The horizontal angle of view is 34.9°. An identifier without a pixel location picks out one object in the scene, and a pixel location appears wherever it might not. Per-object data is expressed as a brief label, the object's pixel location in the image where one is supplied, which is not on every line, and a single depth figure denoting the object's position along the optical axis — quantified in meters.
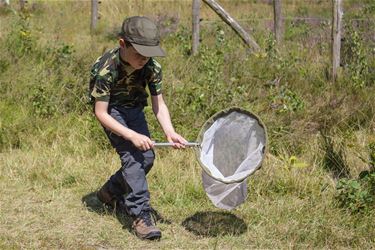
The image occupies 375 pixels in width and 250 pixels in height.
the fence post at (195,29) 7.16
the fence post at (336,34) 5.77
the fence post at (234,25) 6.82
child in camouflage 3.37
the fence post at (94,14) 10.33
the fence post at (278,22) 7.08
